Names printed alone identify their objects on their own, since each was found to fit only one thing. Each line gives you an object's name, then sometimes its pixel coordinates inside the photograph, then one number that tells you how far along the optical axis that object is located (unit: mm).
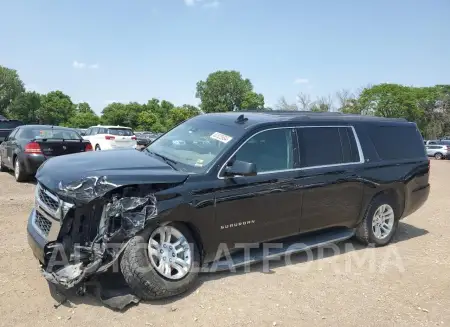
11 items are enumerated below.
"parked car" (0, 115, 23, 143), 16703
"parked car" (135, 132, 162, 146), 40188
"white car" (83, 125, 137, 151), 20047
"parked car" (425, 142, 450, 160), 35828
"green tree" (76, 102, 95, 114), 79688
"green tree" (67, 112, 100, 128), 62700
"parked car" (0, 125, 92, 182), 9289
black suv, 3600
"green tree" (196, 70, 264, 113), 84188
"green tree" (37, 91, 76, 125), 70562
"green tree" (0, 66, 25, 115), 70438
